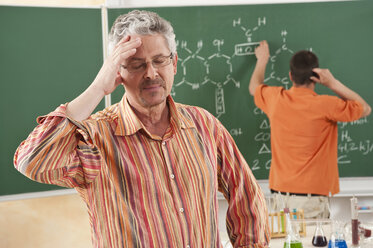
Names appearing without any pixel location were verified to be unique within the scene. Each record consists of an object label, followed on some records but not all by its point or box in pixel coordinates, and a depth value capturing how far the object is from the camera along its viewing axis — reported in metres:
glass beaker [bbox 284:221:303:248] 2.11
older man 1.30
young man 3.22
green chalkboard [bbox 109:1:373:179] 3.40
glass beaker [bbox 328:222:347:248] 2.17
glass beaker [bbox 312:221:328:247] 2.34
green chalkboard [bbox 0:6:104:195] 3.06
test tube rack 2.54
